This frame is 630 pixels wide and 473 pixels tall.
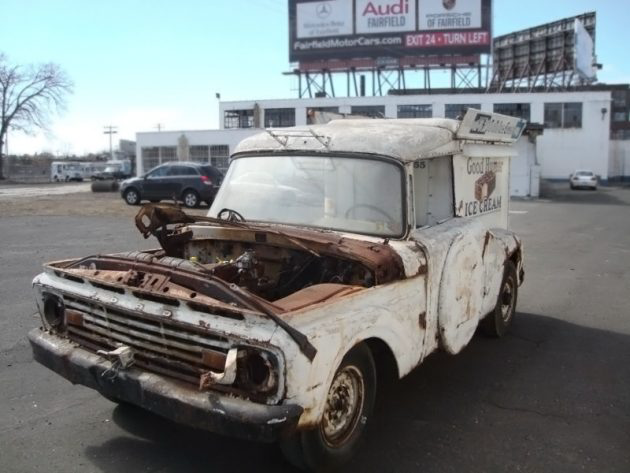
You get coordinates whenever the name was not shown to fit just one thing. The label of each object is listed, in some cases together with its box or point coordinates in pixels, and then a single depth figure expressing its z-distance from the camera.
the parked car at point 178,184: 22.33
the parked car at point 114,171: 57.00
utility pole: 99.31
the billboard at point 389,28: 46.66
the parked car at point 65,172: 61.78
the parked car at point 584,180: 40.94
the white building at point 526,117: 44.66
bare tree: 63.84
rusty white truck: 2.91
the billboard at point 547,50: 49.31
